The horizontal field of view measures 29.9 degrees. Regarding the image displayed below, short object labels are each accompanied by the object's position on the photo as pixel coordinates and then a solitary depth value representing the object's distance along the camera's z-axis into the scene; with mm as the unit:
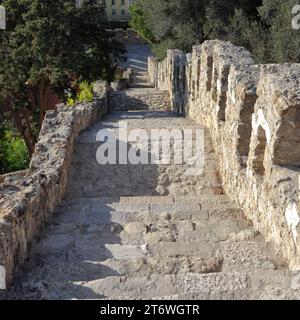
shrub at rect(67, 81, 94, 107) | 14380
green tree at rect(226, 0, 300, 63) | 14591
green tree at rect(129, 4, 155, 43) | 26969
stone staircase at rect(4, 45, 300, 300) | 4195
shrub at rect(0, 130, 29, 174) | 16902
